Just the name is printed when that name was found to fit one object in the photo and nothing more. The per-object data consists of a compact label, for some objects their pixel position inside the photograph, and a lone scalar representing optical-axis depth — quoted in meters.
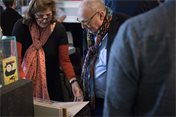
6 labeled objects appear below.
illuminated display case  2.17
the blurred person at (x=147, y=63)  1.53
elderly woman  2.93
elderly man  2.62
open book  2.39
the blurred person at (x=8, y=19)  4.69
